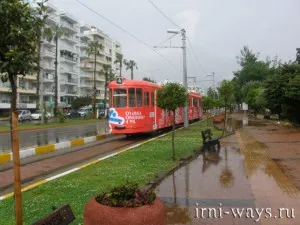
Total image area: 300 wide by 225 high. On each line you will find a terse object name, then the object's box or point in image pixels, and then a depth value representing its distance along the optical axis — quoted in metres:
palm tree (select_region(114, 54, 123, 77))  59.36
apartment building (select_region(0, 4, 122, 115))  48.03
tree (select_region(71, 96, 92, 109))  48.58
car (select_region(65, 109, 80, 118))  44.77
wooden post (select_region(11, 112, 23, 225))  3.09
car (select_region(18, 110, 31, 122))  35.95
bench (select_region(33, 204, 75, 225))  2.68
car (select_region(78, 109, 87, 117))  46.44
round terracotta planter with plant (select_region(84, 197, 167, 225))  2.77
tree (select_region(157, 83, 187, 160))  9.08
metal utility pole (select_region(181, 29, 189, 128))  19.06
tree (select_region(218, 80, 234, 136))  16.66
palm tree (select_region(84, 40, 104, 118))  43.88
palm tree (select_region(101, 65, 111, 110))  49.38
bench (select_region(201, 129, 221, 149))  10.50
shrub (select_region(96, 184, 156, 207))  2.90
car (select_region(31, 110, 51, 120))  38.61
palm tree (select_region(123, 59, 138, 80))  63.50
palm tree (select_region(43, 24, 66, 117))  36.67
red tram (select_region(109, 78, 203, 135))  13.56
